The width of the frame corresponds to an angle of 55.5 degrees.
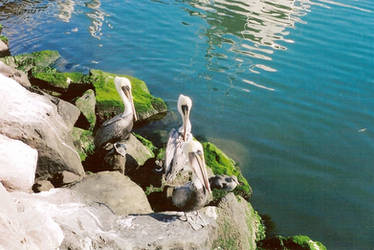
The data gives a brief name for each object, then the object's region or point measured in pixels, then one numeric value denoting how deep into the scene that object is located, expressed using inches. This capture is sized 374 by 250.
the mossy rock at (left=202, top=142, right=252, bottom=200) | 355.6
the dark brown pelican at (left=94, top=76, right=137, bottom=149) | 354.9
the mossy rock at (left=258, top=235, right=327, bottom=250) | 287.9
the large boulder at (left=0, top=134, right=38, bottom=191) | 240.5
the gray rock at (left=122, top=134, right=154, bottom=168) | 335.6
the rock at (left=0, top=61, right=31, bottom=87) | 394.7
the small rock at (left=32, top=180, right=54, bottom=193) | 258.1
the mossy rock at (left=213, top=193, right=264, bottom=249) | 257.4
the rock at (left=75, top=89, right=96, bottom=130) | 409.9
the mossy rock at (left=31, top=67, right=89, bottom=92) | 476.1
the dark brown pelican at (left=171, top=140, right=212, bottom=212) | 282.7
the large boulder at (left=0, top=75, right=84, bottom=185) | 283.4
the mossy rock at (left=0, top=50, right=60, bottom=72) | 516.7
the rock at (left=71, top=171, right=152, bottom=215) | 260.7
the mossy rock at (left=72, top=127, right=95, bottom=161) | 348.2
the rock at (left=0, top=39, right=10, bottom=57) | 573.5
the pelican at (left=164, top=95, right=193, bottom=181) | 323.9
